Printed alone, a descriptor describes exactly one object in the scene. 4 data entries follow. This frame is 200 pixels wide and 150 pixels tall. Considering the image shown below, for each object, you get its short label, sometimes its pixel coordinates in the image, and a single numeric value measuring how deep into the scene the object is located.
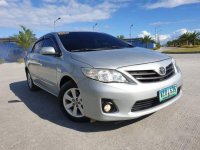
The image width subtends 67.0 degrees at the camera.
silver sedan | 2.06
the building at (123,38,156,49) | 40.15
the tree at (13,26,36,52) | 13.07
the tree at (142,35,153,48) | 40.27
